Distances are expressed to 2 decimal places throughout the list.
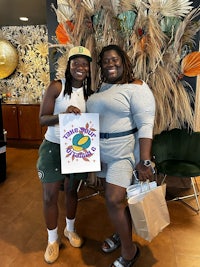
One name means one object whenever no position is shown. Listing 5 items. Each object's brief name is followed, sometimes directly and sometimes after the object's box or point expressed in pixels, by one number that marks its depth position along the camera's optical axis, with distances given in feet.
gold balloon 14.99
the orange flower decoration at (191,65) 7.65
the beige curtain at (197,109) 8.73
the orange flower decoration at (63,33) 7.64
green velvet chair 7.72
